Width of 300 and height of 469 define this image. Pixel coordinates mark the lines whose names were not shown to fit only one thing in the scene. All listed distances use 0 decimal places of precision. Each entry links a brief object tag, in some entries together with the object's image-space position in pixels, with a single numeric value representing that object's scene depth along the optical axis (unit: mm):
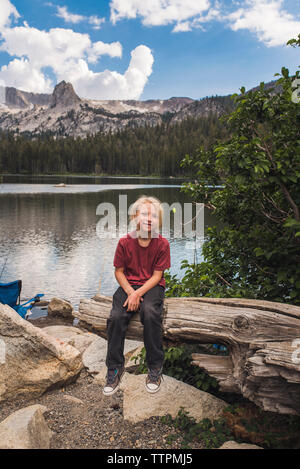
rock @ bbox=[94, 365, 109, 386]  6371
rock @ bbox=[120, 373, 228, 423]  4684
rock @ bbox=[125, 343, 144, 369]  6227
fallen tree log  3512
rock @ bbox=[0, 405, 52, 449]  3816
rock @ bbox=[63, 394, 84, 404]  5421
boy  4164
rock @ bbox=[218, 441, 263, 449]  3883
